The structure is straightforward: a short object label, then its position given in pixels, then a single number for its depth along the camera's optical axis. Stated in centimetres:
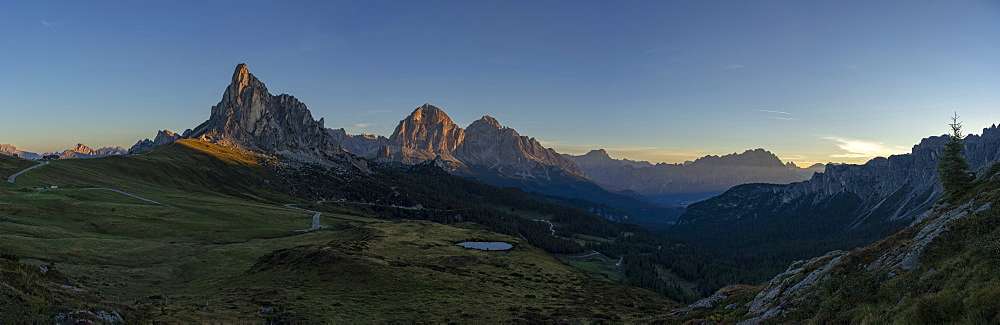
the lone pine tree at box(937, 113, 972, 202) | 5638
